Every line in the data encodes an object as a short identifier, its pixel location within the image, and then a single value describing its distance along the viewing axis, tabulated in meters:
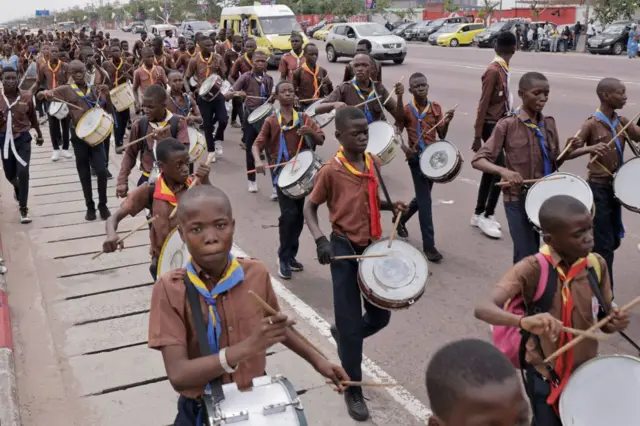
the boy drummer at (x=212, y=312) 2.55
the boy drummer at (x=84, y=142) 8.77
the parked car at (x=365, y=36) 26.78
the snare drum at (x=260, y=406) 2.45
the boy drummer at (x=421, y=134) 7.15
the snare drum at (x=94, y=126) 8.44
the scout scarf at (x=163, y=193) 4.85
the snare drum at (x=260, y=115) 8.95
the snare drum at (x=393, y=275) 4.23
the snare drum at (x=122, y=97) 11.91
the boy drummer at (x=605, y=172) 5.58
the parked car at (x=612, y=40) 29.48
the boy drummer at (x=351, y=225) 4.47
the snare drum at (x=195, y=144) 7.55
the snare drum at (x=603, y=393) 2.96
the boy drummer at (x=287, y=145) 6.88
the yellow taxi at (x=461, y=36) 39.06
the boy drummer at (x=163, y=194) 4.81
